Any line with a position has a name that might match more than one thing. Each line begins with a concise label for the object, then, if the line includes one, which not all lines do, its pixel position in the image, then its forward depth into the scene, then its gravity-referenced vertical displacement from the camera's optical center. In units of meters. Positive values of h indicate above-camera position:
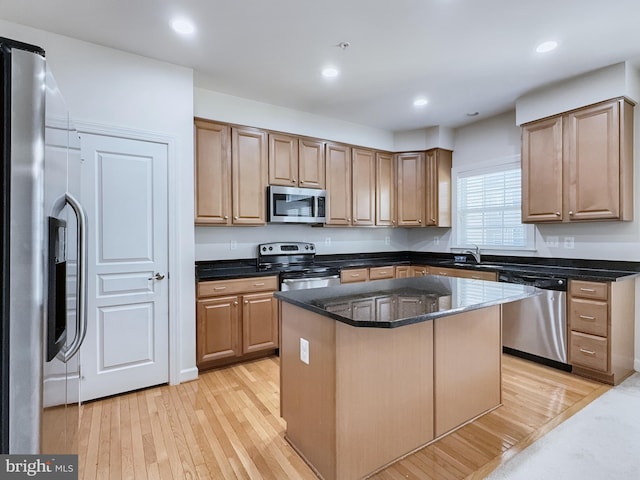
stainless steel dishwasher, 3.09 -0.83
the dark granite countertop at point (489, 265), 3.06 -0.29
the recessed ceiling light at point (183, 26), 2.32 +1.57
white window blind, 4.09 +0.43
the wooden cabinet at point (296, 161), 3.83 +0.98
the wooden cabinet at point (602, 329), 2.80 -0.79
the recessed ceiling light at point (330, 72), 3.05 +1.61
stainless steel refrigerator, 0.75 -0.02
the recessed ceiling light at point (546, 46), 2.60 +1.58
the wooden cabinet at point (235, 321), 3.12 -0.79
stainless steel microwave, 3.75 +0.44
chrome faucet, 4.42 -0.17
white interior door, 2.57 -0.19
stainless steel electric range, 3.61 -0.30
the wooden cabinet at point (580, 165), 2.95 +0.73
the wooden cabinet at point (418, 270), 4.54 -0.42
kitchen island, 1.63 -0.73
